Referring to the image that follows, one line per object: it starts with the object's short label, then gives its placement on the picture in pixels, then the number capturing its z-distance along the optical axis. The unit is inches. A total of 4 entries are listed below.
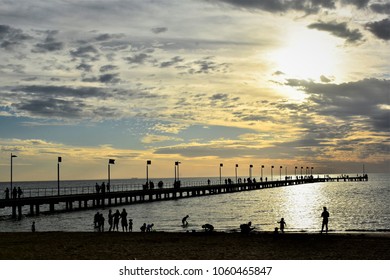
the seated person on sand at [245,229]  989.2
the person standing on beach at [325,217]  978.7
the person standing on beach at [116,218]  1218.1
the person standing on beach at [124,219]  1185.4
